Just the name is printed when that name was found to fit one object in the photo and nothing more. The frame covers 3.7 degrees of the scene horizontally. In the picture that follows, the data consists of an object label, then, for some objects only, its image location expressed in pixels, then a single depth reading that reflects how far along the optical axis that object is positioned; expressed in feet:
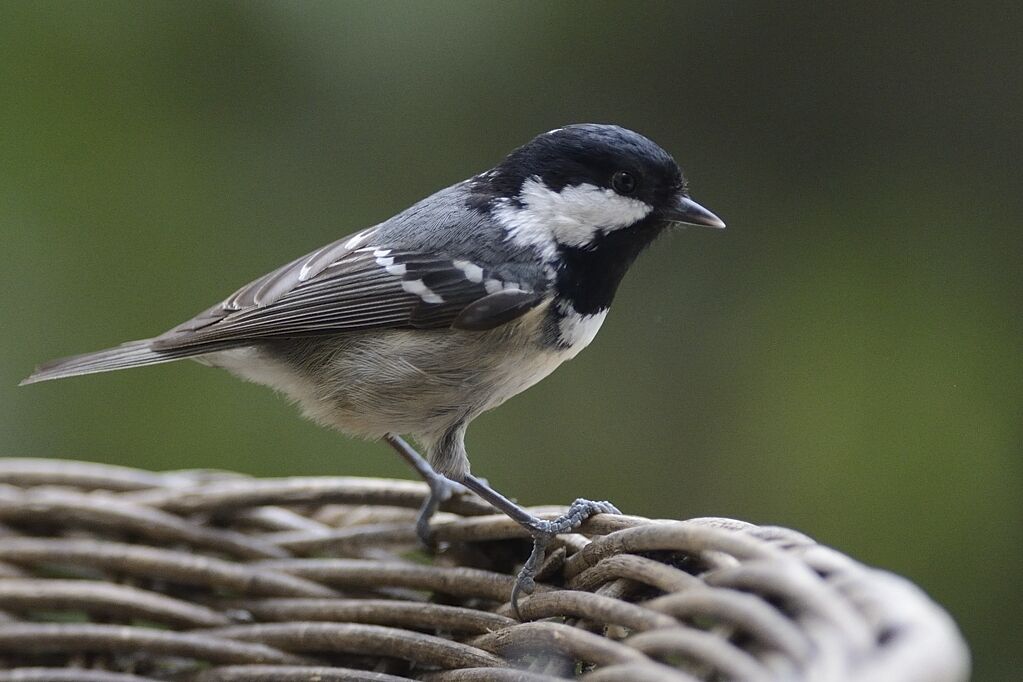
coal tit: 7.19
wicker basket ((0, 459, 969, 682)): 6.98
